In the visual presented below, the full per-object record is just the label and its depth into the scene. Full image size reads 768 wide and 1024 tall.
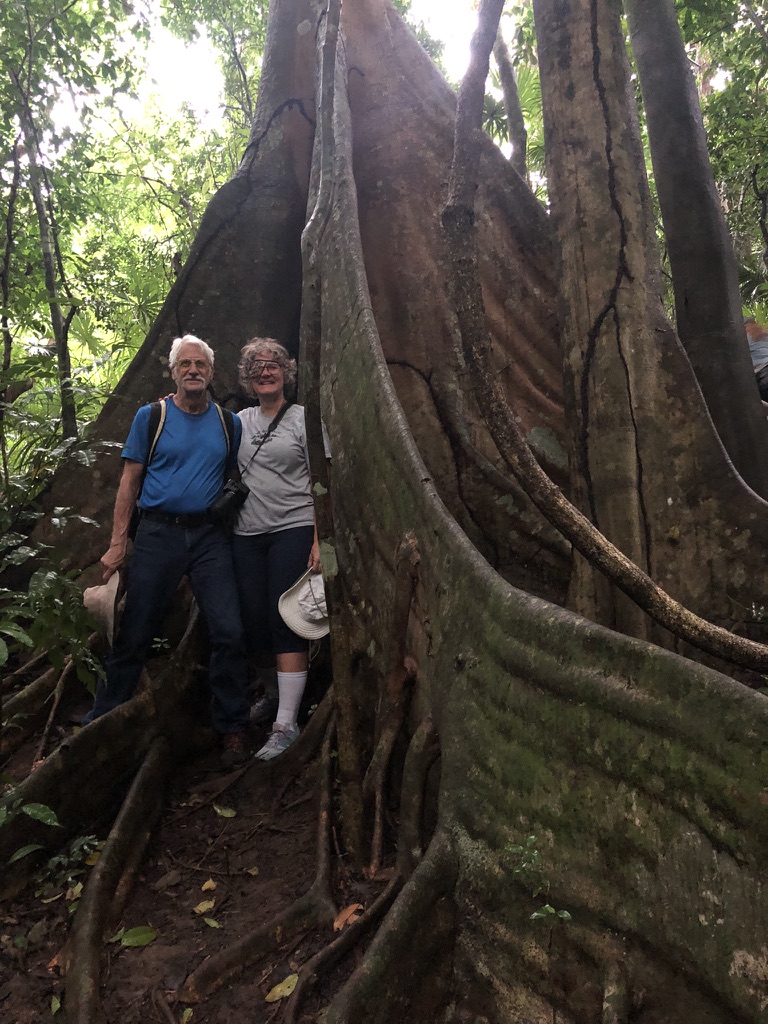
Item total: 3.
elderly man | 3.40
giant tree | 1.51
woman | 3.51
